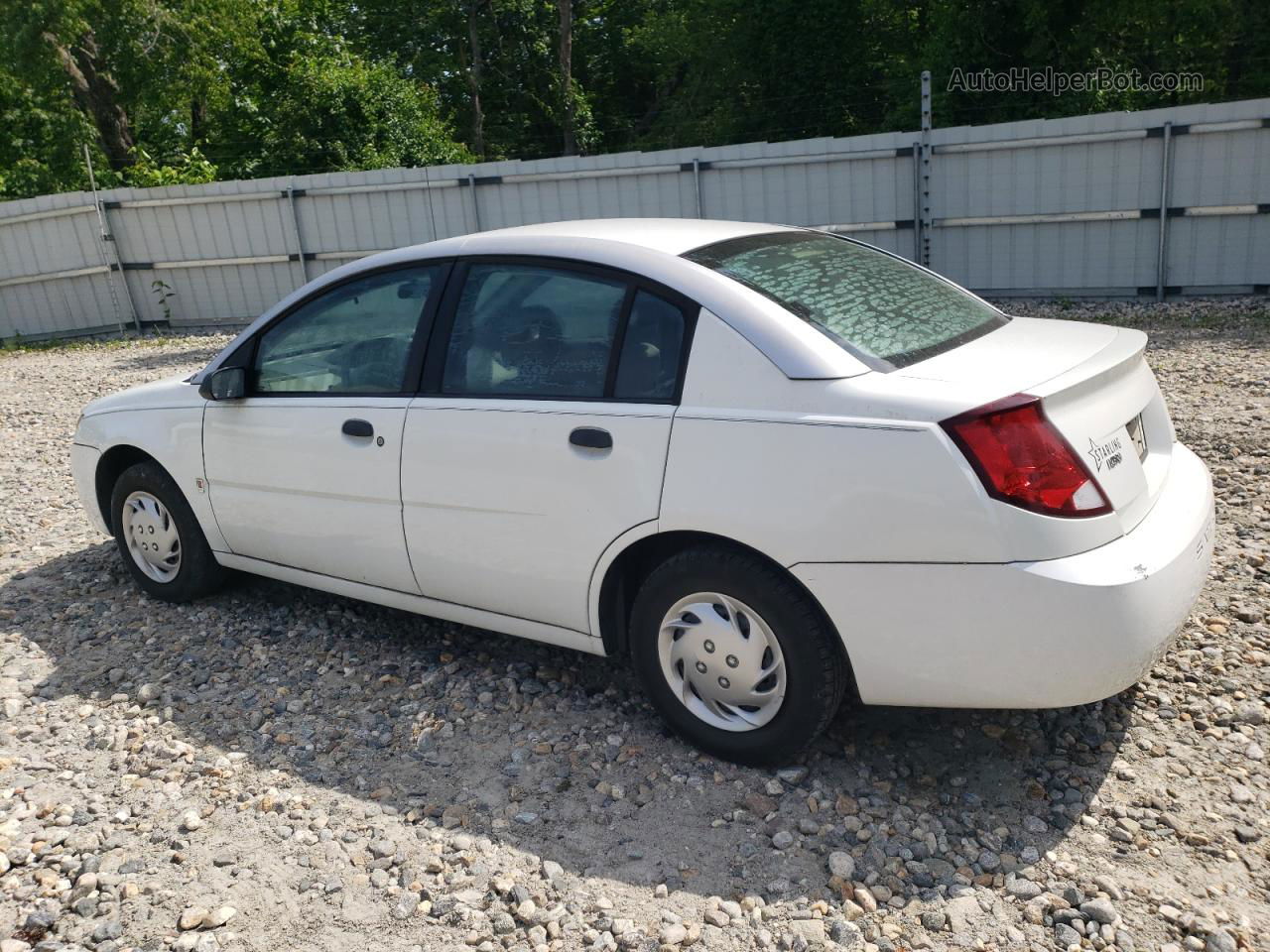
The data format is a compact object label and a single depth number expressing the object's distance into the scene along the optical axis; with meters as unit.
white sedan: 2.76
